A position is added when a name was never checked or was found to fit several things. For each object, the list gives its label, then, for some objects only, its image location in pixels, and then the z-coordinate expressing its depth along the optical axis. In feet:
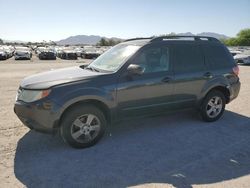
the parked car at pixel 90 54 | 122.21
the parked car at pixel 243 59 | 82.28
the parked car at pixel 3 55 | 96.16
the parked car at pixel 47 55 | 107.96
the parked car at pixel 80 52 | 133.29
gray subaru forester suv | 14.51
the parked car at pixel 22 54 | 101.45
